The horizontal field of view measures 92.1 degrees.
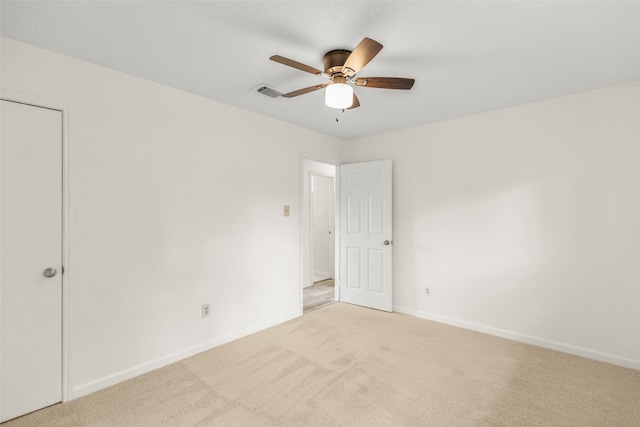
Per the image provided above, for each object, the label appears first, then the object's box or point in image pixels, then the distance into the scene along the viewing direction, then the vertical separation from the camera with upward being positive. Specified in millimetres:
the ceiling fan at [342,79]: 1901 +913
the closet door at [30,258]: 1998 -288
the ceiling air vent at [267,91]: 2744 +1138
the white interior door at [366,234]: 4211 -279
